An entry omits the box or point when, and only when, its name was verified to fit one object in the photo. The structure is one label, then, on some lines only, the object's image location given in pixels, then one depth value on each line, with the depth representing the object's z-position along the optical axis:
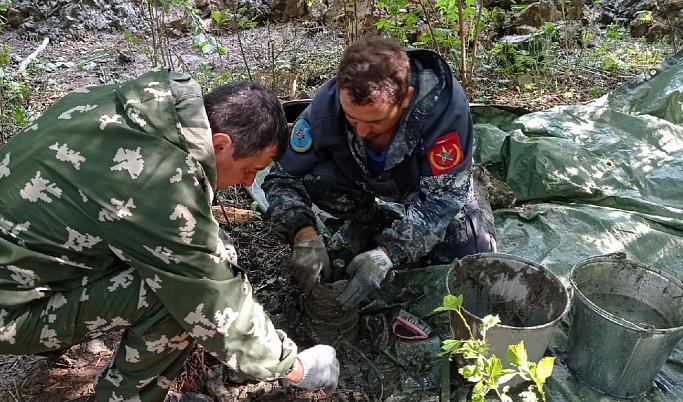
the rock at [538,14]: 6.39
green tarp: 3.01
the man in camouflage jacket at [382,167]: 2.30
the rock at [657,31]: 6.43
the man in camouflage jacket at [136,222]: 1.56
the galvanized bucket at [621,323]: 2.10
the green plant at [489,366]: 1.28
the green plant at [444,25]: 4.57
